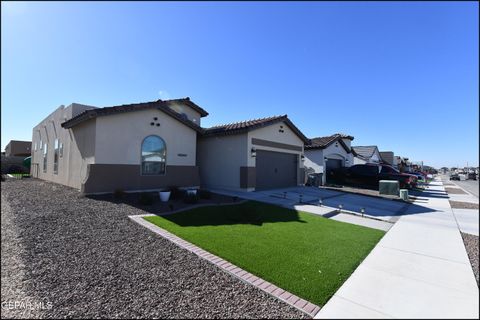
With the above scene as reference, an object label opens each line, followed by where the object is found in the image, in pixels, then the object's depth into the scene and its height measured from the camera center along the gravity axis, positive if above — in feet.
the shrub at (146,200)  30.78 -4.65
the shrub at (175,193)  37.12 -4.57
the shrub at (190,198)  33.76 -4.79
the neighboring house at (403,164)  101.92 +2.05
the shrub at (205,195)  37.29 -4.79
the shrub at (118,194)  33.65 -4.30
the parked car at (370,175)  56.80 -2.36
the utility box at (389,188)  48.65 -4.35
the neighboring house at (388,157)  142.33 +5.67
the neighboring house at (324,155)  70.69 +3.24
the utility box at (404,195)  43.14 -5.05
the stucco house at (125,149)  35.73 +2.49
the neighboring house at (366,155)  101.52 +5.12
